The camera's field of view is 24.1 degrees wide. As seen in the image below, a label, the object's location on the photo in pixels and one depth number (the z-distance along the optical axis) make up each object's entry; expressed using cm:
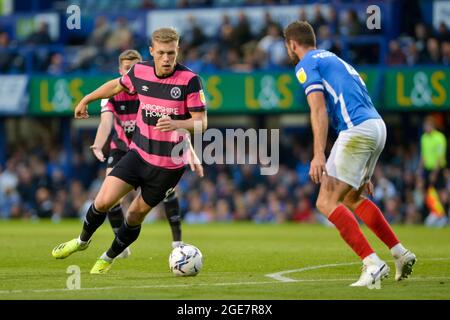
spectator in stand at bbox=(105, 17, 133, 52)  2753
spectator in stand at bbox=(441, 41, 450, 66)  2416
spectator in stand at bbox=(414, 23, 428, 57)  2462
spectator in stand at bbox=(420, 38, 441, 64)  2425
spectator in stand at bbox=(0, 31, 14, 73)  2878
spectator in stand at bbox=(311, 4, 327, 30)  2520
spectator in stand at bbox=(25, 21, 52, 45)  2898
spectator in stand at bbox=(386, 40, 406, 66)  2497
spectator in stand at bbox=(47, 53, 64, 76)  2827
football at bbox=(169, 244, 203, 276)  1055
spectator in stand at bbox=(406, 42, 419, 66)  2473
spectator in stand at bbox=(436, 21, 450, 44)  2420
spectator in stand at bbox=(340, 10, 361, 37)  2492
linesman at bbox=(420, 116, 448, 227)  2319
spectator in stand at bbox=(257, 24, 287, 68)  2589
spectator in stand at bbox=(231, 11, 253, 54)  2659
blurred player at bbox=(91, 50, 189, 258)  1290
